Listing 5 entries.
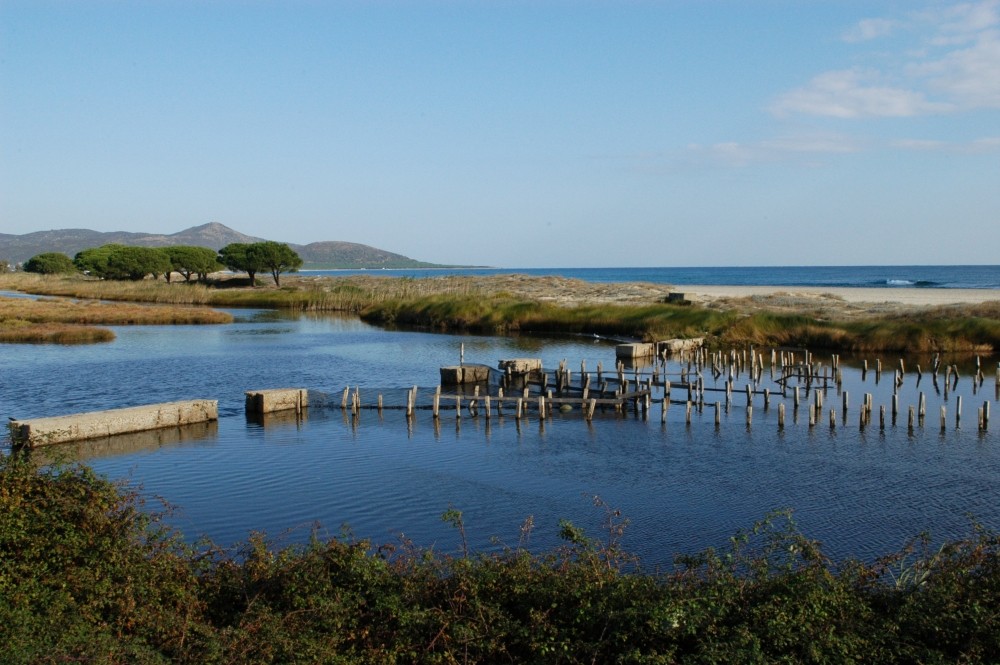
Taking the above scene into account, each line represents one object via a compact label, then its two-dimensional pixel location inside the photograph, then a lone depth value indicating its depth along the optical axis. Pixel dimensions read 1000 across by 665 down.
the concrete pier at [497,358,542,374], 31.00
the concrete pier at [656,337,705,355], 40.91
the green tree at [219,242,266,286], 102.19
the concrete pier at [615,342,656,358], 38.09
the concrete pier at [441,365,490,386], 30.55
